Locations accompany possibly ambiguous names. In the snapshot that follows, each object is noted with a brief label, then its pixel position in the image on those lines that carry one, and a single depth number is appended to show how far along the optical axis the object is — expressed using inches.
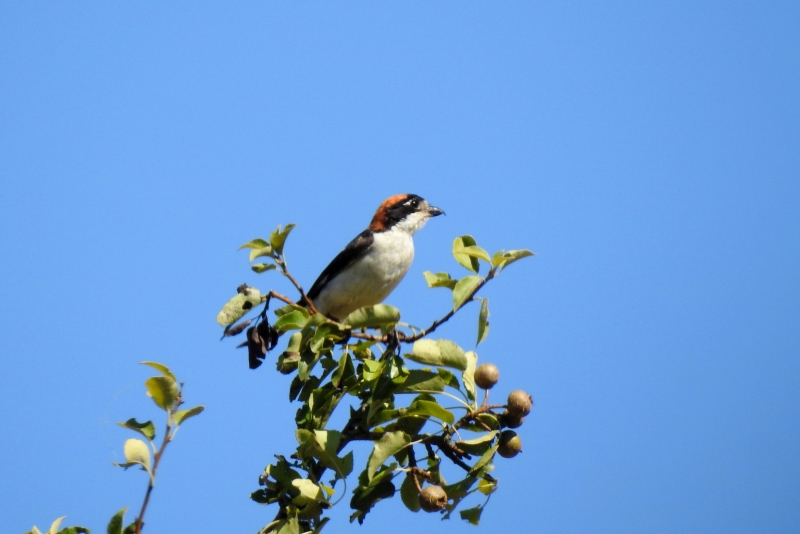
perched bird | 597.6
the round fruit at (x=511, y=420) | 343.6
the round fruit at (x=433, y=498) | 326.6
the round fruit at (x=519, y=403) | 338.6
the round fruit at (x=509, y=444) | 345.4
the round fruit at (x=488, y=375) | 348.5
